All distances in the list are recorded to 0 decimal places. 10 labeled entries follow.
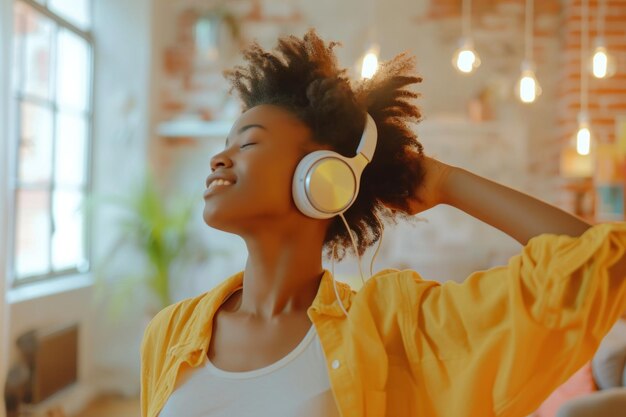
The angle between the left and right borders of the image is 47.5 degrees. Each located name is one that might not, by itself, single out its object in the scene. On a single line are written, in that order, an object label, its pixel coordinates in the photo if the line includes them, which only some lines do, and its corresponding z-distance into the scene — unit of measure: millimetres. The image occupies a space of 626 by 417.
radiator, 3420
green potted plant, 4082
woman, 787
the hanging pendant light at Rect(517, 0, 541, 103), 3314
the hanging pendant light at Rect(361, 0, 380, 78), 3234
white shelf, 4602
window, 3570
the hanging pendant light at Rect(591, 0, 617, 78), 3391
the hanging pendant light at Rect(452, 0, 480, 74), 3287
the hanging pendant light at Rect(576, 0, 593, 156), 4418
